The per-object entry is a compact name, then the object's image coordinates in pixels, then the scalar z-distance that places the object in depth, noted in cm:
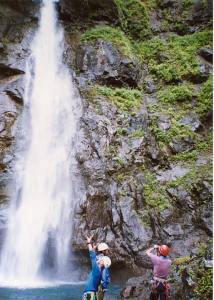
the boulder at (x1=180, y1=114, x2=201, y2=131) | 1584
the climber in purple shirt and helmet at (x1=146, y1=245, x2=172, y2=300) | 750
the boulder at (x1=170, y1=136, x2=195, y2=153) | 1515
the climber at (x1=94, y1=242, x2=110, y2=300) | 671
